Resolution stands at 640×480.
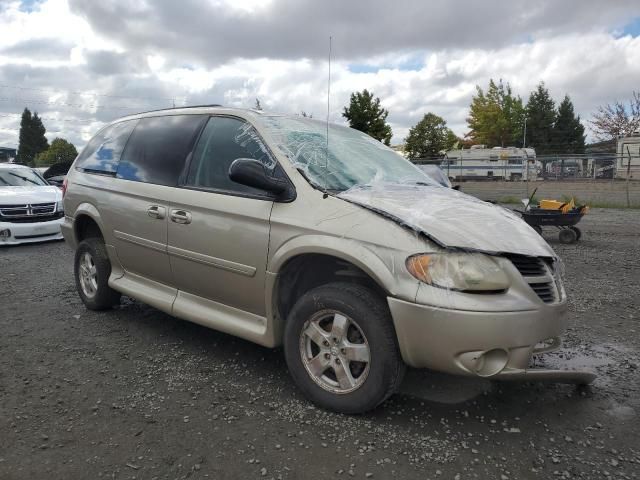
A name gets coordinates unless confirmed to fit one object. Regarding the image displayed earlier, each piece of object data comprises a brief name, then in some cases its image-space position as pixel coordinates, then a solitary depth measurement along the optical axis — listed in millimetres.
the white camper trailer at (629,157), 22578
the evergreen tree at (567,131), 53625
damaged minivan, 2547
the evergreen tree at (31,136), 88000
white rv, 29188
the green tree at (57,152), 55953
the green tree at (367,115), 33125
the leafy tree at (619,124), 39812
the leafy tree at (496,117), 52531
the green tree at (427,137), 49859
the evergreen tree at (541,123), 53844
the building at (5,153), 41162
